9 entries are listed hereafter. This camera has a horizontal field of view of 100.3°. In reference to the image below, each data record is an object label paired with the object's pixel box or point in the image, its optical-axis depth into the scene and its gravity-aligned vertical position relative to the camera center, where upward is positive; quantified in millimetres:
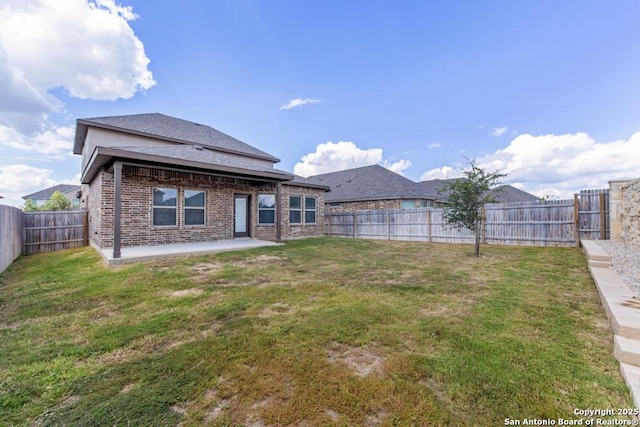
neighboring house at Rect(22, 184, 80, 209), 40031 +3519
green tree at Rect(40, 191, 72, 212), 22891 +1119
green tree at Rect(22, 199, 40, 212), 22841 +775
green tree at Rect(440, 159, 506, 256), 8680 +628
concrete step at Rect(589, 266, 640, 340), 2665 -1108
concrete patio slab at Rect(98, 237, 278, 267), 7314 -1124
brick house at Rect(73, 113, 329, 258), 8930 +1060
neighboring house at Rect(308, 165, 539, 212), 18641 +1761
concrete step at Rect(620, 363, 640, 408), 1943 -1322
